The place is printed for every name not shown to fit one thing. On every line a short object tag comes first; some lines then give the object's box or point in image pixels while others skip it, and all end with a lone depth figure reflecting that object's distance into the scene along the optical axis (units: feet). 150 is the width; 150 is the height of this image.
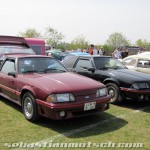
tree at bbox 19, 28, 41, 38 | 220.21
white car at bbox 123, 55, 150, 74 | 34.71
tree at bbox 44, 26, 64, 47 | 200.95
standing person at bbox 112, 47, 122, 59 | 66.08
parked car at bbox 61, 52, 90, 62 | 31.03
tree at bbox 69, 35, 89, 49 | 253.18
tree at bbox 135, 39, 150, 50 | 271.10
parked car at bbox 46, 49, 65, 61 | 84.67
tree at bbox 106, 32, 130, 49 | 248.73
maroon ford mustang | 17.89
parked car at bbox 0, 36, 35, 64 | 33.37
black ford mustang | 24.48
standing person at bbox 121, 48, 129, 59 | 69.66
